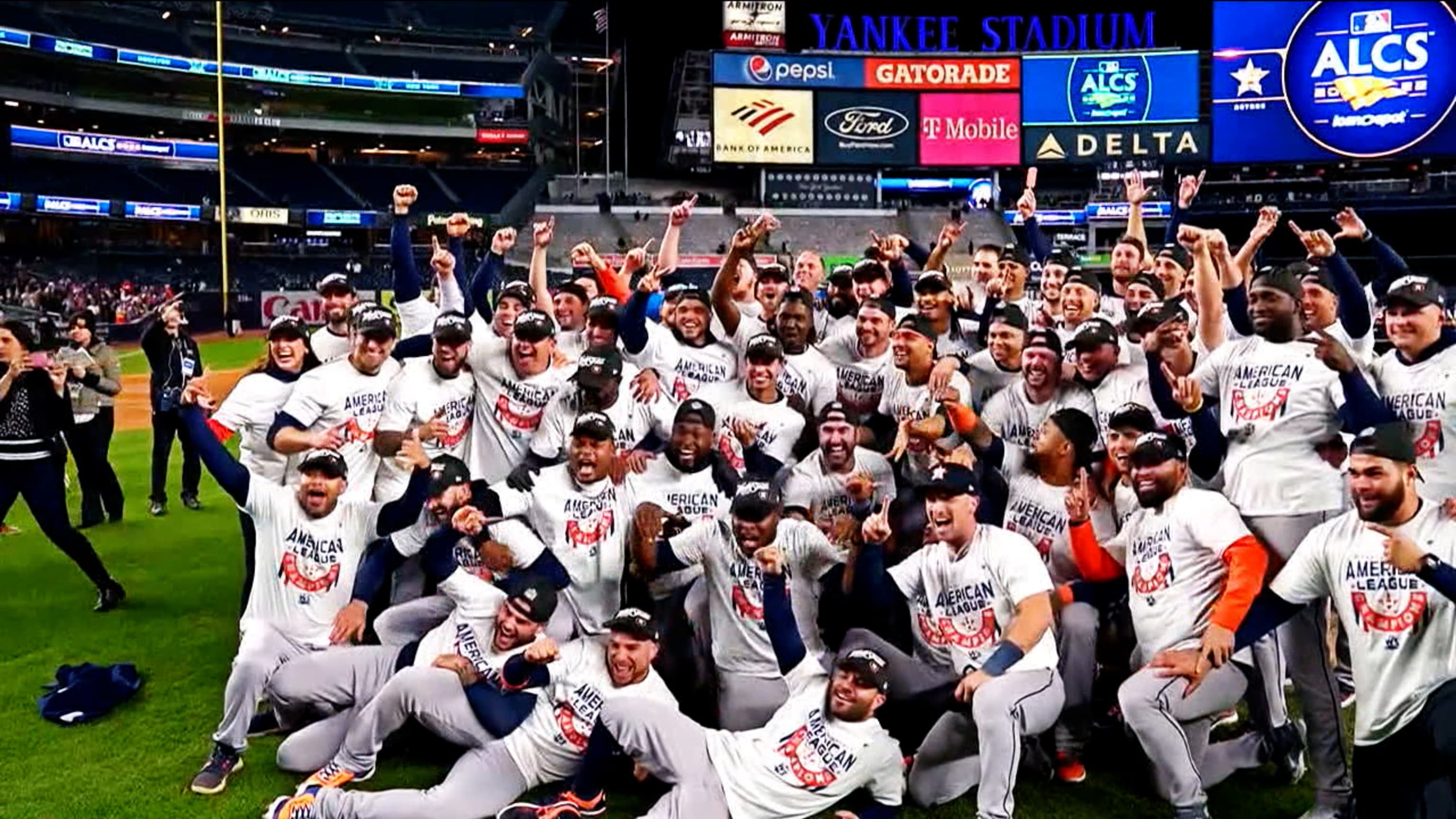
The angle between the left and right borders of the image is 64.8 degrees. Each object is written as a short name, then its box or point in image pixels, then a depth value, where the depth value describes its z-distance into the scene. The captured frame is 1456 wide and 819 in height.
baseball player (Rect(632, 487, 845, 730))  5.36
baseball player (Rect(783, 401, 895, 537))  5.93
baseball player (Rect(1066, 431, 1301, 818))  4.64
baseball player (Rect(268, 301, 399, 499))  6.27
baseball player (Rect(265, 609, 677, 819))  4.73
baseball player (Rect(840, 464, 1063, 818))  4.66
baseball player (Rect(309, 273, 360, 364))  7.25
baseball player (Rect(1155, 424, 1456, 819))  4.05
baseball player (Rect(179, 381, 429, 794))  5.54
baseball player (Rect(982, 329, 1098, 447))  6.02
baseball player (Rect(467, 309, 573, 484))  6.41
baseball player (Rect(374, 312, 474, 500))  6.33
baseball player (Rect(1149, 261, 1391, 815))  5.02
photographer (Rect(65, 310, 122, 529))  10.39
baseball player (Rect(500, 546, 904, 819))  4.62
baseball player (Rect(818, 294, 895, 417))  6.86
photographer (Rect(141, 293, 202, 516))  10.74
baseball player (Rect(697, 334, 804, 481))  6.16
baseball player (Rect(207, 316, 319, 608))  6.58
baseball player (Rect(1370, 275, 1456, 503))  5.08
